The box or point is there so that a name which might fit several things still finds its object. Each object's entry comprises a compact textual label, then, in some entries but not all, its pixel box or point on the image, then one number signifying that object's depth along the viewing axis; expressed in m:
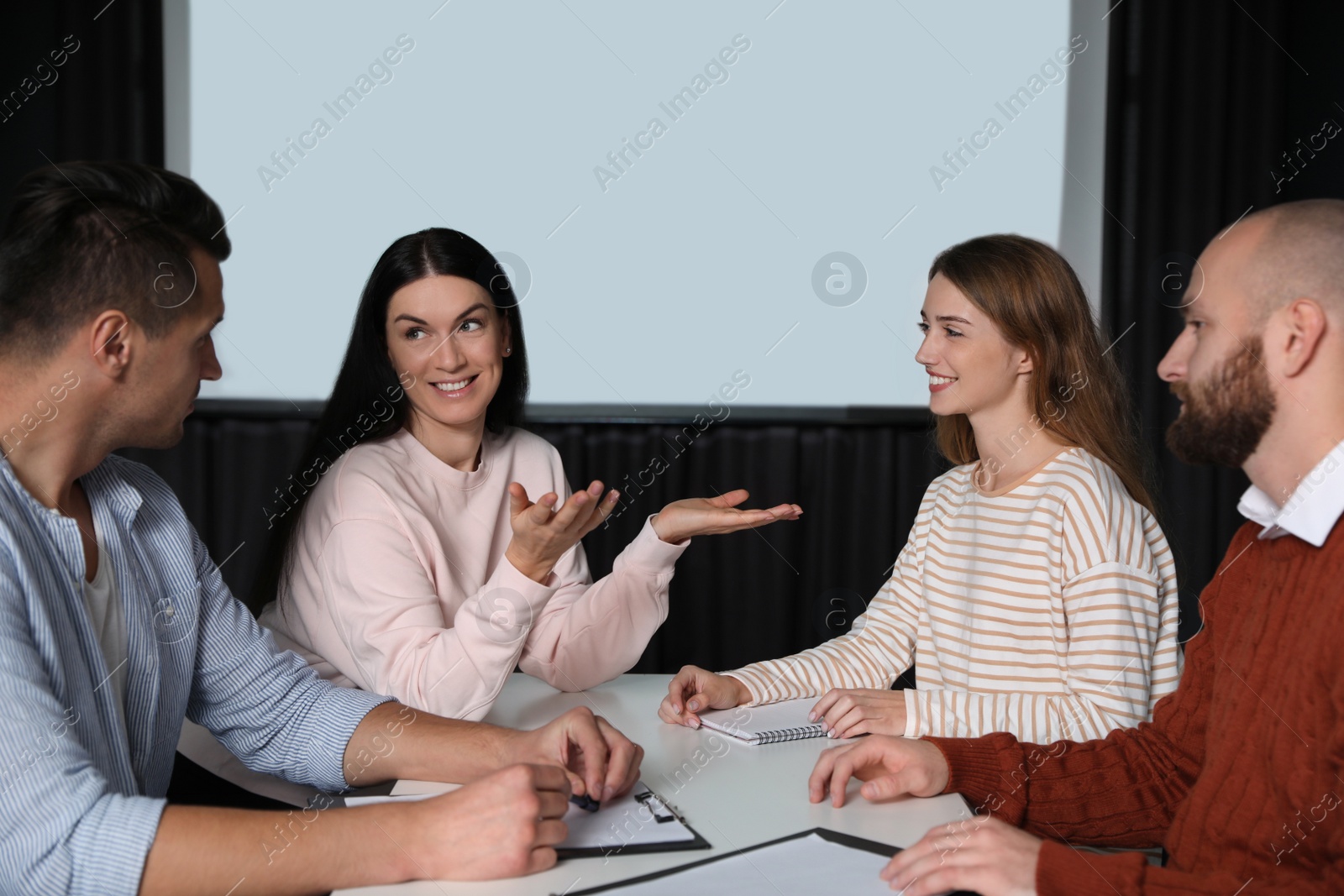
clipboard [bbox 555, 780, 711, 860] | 1.08
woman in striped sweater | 1.54
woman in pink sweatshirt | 1.59
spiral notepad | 1.46
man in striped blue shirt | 1.01
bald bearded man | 1.05
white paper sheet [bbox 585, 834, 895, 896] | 0.99
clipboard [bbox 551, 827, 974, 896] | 1.05
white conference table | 1.03
